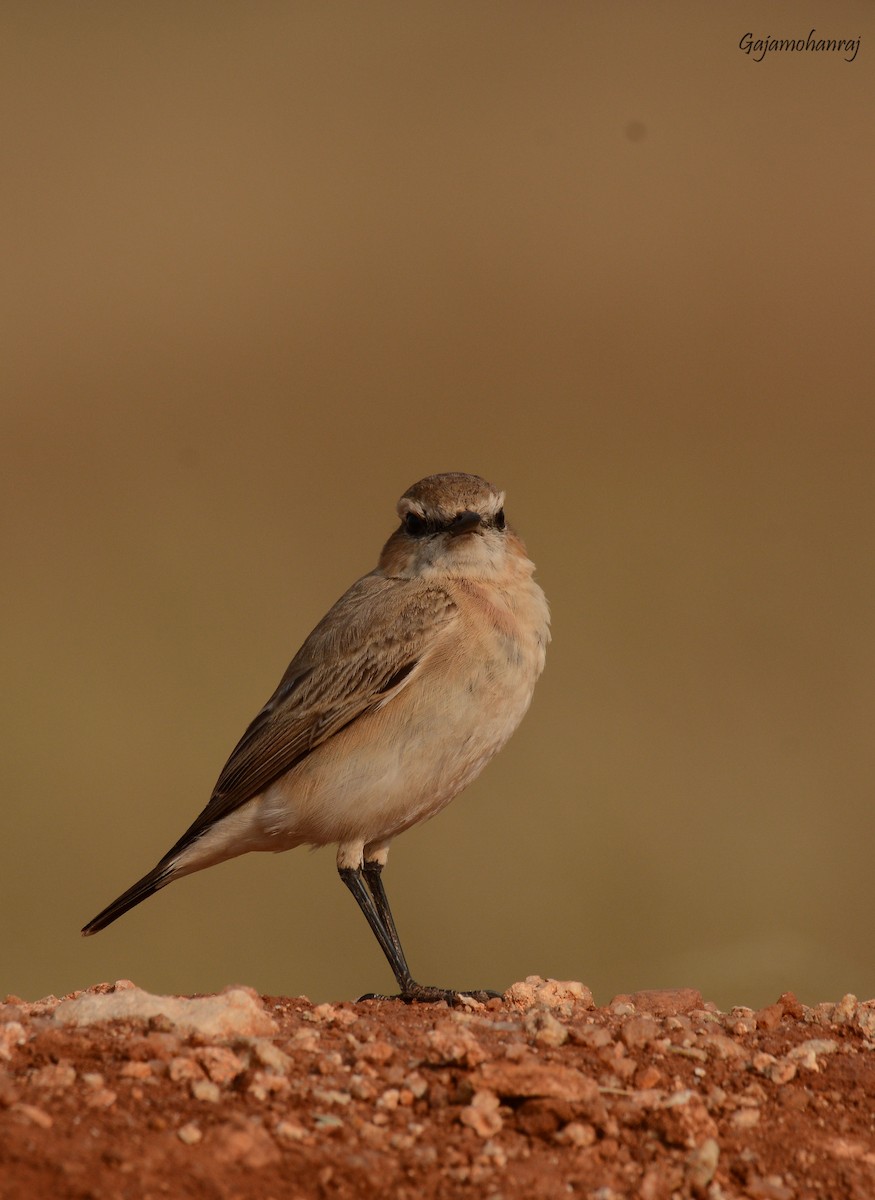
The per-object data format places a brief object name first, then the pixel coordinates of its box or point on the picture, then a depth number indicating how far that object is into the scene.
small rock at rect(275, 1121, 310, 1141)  8.48
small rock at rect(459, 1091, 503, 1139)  8.92
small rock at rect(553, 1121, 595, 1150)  8.93
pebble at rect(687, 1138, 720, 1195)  8.70
